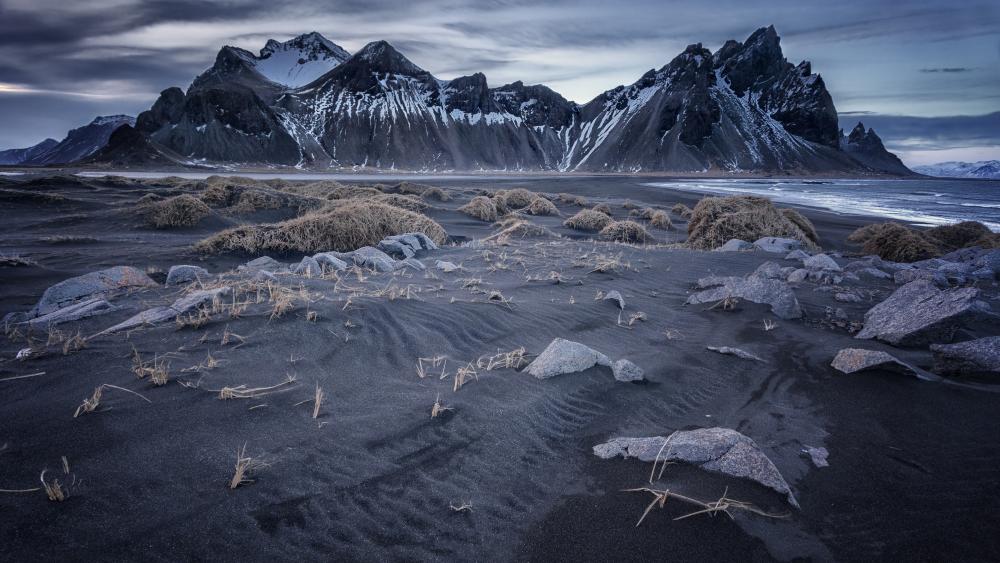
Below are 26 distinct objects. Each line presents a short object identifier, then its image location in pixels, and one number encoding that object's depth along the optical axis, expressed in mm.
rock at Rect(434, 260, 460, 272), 6434
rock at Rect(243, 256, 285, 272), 6500
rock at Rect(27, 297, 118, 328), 3736
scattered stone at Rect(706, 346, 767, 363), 3871
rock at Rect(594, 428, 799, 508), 2217
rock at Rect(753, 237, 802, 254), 9766
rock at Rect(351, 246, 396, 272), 6156
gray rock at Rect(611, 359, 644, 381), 3342
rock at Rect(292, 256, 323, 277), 5609
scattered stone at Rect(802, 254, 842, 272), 6895
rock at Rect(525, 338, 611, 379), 3359
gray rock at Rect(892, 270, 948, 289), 5888
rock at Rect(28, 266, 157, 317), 4504
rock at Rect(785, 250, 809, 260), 8406
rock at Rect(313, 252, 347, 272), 6000
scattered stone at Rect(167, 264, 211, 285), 5152
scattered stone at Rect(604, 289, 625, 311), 5208
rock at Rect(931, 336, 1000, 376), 3244
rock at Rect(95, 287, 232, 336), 3594
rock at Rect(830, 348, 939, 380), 3303
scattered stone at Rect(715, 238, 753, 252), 9914
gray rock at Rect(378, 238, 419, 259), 7590
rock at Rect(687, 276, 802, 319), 4970
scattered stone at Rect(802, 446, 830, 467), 2449
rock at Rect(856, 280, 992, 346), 3771
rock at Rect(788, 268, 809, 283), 6422
